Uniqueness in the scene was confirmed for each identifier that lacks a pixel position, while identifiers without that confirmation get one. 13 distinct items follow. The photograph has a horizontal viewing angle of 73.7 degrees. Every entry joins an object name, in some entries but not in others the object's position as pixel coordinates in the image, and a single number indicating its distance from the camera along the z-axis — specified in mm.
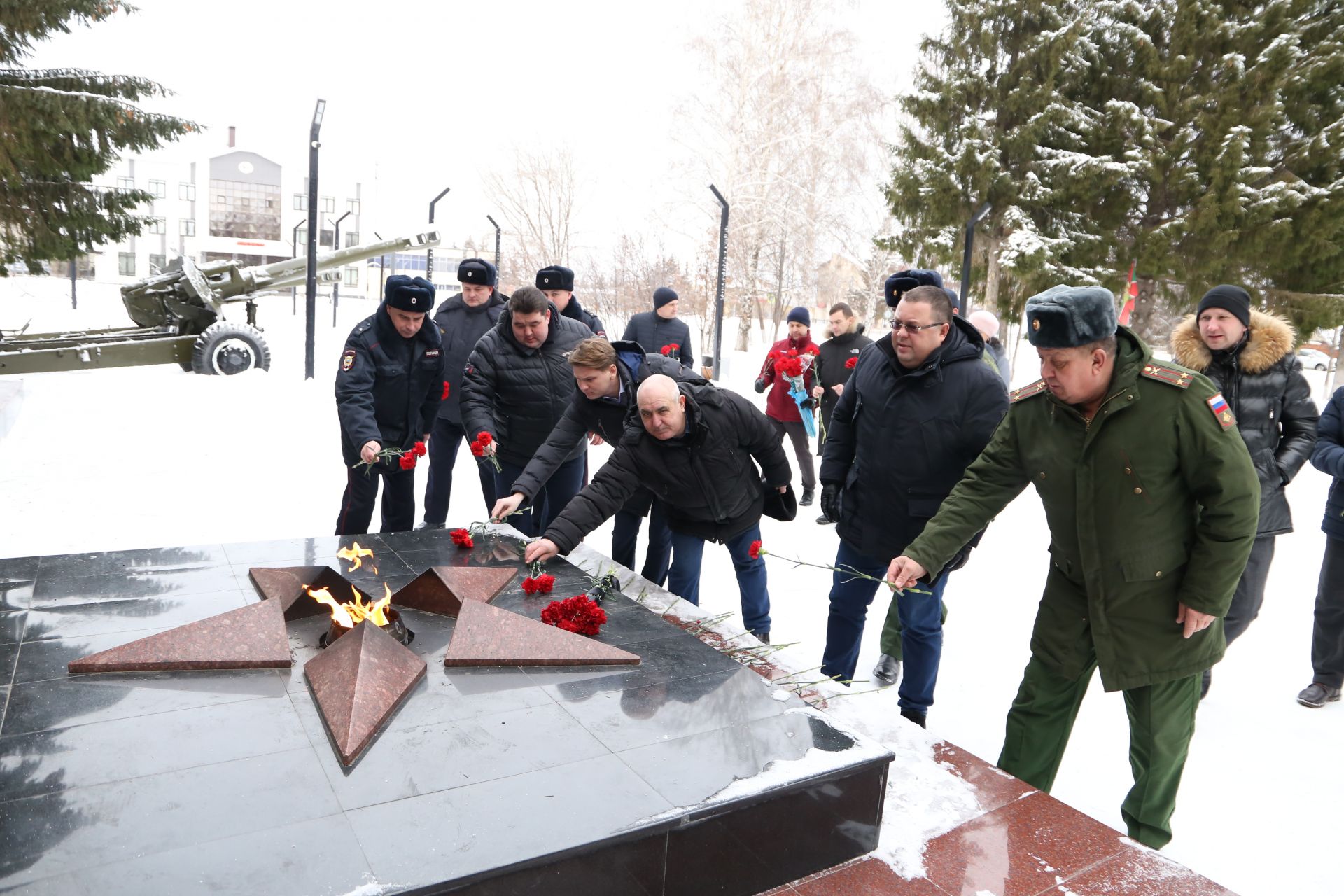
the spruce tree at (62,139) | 8406
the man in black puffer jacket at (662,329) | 7816
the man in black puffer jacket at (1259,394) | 3838
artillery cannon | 11672
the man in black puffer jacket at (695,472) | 3748
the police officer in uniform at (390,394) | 4824
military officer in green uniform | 2404
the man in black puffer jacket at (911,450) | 3467
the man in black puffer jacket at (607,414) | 4082
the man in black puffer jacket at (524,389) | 4934
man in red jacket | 7465
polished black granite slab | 1905
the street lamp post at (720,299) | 13312
